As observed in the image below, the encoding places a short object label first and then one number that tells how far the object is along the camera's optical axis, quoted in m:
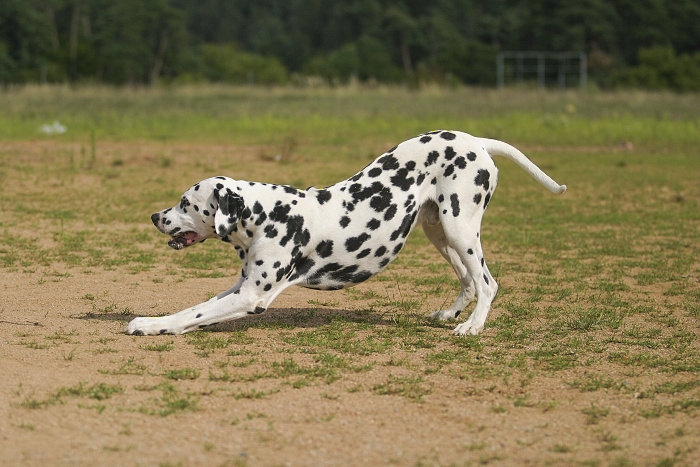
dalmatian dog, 8.04
